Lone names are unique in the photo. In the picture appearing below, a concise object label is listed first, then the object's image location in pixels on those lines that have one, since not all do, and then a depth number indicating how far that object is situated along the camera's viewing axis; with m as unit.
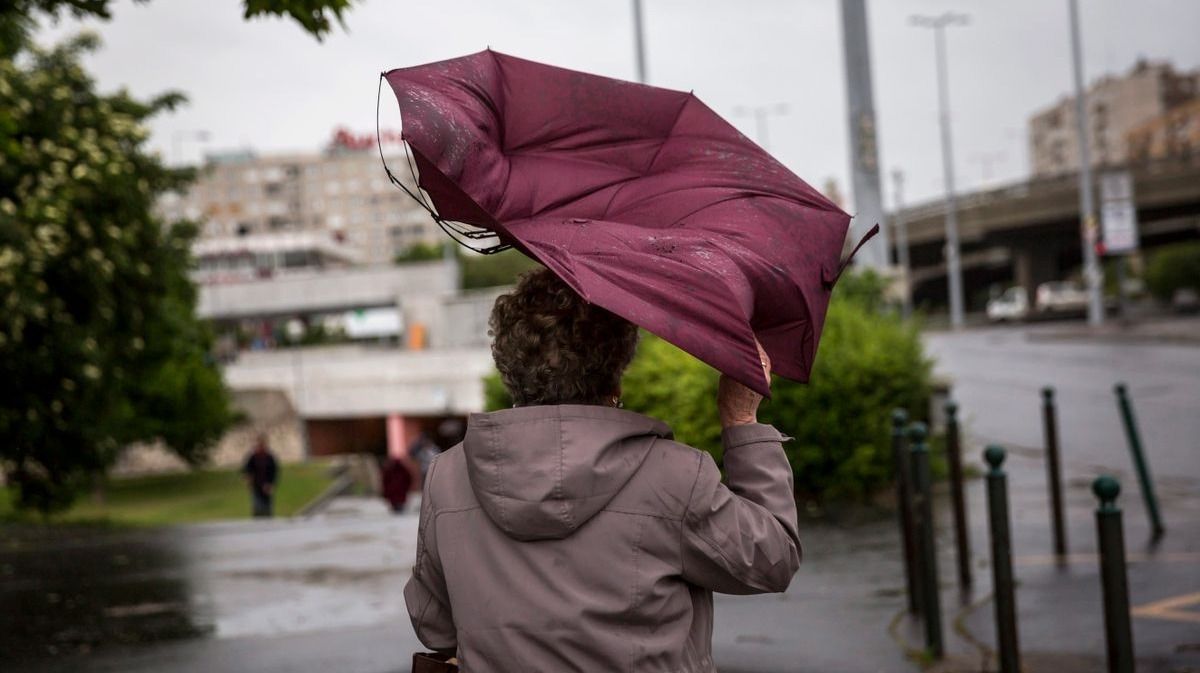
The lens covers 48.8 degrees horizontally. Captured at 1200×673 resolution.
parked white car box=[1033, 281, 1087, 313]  56.06
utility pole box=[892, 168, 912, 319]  72.44
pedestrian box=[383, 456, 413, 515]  24.84
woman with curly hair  2.39
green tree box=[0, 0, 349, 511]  14.33
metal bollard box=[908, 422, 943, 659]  6.01
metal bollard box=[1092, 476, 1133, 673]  4.29
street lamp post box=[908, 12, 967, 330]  58.72
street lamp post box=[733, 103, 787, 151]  65.94
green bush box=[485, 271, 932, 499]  11.27
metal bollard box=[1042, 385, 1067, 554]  8.48
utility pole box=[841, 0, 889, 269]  14.84
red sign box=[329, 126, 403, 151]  145.12
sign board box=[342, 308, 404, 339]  79.19
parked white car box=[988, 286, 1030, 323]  58.62
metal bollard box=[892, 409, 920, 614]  6.63
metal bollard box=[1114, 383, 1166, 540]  9.00
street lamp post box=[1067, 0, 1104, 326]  41.53
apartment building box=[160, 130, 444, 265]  166.25
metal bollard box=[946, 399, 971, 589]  7.27
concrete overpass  56.06
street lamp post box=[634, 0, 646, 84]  24.45
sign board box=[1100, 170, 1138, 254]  38.38
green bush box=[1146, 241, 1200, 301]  51.84
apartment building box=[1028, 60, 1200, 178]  144.50
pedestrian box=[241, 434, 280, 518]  25.12
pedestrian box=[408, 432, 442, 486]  26.76
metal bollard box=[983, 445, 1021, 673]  5.23
